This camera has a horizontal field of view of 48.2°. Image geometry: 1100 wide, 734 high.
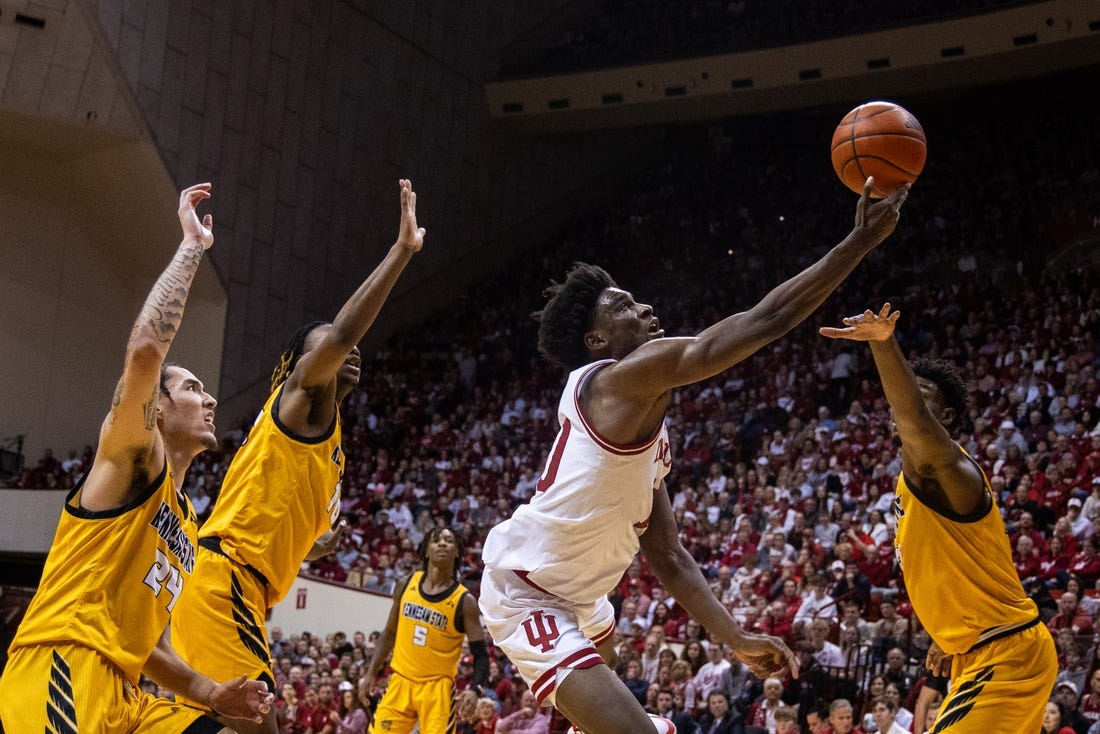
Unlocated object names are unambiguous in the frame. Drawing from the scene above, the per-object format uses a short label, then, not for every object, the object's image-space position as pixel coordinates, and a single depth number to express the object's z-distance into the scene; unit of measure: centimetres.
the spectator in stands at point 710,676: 1012
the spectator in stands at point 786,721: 858
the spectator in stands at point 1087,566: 1045
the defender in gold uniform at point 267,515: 492
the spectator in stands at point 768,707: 937
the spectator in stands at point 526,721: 1050
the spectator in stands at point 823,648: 1000
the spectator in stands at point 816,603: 1079
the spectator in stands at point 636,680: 1016
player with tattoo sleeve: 349
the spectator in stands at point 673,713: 949
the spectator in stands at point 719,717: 933
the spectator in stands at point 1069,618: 945
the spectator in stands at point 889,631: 999
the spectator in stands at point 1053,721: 772
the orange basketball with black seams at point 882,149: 431
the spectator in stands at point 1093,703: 822
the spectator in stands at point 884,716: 837
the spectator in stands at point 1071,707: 797
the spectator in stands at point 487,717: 1052
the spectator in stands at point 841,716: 838
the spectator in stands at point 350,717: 1203
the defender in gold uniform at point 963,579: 460
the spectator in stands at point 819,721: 856
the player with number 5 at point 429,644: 870
